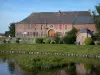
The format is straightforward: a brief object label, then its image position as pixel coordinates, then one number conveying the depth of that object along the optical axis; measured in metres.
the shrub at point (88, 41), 37.22
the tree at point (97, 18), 38.04
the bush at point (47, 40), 39.53
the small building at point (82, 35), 40.64
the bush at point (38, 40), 40.68
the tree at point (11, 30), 57.10
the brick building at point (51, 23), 48.74
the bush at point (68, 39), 38.68
